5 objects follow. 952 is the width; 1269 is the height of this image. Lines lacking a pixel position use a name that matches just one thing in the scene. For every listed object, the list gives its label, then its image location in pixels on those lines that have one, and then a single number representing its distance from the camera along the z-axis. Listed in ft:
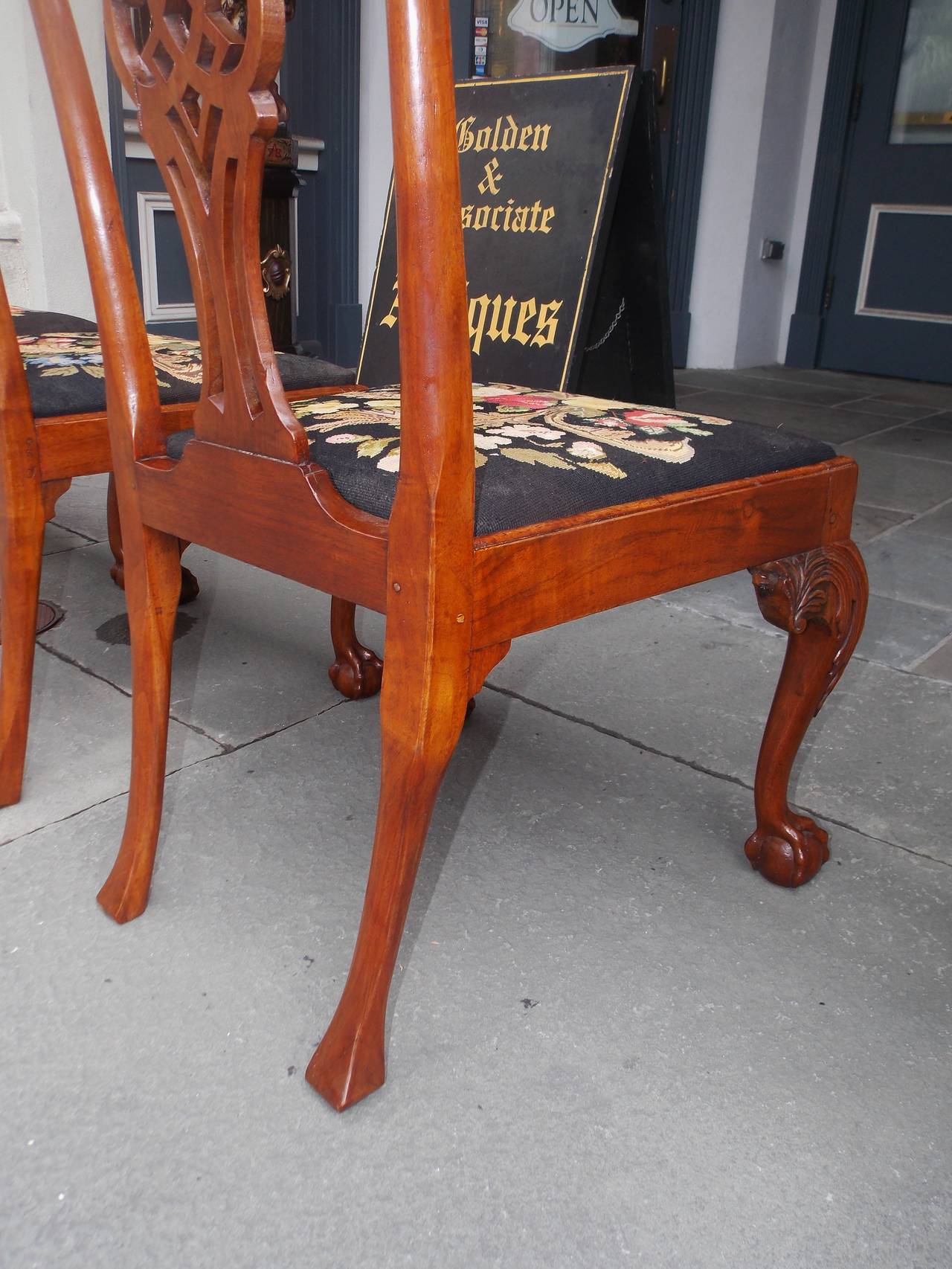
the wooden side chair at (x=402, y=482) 2.38
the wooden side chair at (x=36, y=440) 4.18
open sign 14.11
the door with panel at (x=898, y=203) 15.72
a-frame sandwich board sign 6.66
